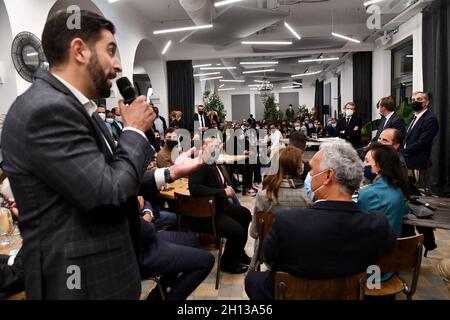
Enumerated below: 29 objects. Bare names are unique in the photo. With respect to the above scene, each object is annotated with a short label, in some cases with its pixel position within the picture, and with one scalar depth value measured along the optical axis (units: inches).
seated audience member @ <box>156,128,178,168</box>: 161.2
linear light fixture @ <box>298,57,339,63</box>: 461.1
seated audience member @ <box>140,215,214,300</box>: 66.3
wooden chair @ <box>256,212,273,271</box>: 89.3
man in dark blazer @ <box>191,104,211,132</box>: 369.1
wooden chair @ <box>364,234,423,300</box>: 70.3
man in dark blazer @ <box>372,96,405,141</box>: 198.2
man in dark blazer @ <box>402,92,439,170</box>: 188.9
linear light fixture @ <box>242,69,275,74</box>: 657.7
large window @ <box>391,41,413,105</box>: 322.0
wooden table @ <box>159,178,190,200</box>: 126.2
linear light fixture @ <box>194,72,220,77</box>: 683.1
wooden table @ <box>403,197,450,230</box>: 82.6
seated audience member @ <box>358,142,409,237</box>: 81.4
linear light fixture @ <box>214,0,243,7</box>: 221.6
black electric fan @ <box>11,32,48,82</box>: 163.3
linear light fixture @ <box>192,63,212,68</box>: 557.8
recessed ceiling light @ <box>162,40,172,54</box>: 383.9
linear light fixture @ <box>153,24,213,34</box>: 280.0
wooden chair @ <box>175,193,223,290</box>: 107.4
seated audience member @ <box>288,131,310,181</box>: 177.0
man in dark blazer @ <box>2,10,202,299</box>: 34.1
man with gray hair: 55.1
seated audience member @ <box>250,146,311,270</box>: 97.7
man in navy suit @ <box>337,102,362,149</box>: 322.3
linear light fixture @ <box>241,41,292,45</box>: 341.5
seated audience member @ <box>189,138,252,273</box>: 116.6
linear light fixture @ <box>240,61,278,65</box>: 542.6
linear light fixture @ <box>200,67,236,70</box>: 604.5
